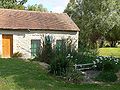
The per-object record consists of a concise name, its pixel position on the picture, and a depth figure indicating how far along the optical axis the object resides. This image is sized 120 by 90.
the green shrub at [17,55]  15.72
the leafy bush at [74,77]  7.45
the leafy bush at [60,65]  7.78
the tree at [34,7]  30.92
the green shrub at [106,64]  8.52
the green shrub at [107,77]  7.75
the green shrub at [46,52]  11.14
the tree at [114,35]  29.99
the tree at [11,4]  25.60
